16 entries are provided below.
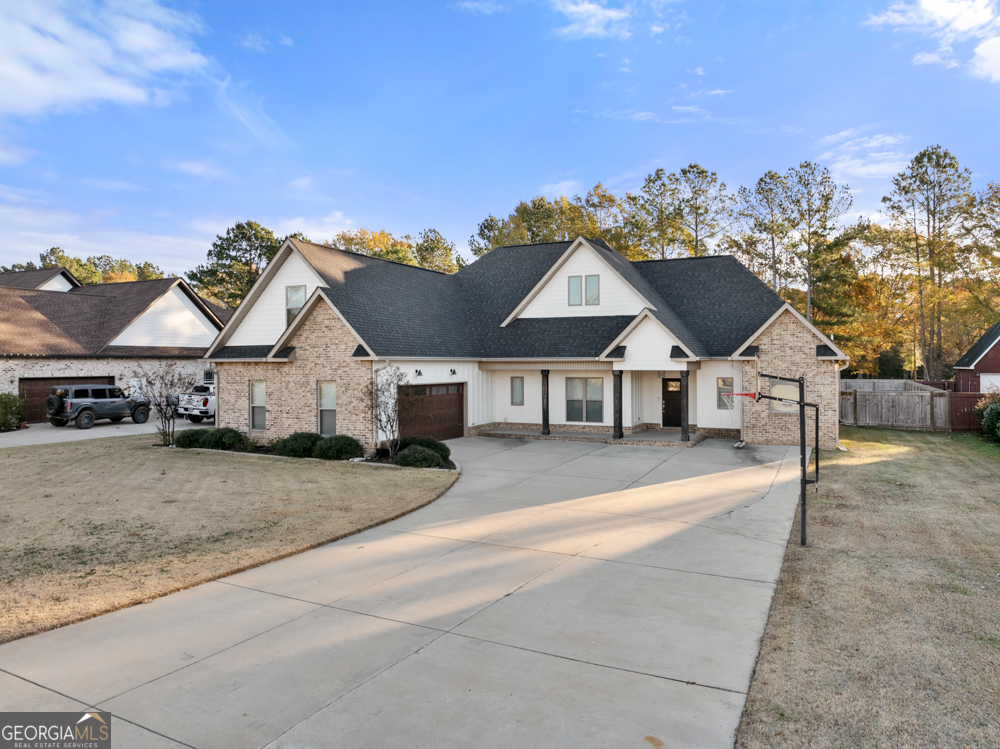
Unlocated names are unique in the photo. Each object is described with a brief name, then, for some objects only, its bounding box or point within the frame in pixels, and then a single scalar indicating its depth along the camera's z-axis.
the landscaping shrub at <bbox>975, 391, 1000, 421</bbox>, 21.80
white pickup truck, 28.59
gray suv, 25.92
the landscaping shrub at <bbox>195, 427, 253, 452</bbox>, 20.00
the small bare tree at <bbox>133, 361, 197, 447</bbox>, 20.78
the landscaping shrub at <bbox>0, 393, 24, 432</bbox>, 25.02
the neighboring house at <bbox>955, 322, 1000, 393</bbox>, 31.25
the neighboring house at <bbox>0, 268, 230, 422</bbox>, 27.81
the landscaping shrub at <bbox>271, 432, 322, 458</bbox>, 18.31
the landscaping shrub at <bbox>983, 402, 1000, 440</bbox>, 20.12
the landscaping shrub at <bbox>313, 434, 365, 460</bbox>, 17.64
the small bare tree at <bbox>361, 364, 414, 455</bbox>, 17.52
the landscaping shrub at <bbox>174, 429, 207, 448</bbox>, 20.23
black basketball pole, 9.21
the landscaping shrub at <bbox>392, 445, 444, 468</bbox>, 16.22
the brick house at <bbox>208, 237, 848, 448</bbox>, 19.38
